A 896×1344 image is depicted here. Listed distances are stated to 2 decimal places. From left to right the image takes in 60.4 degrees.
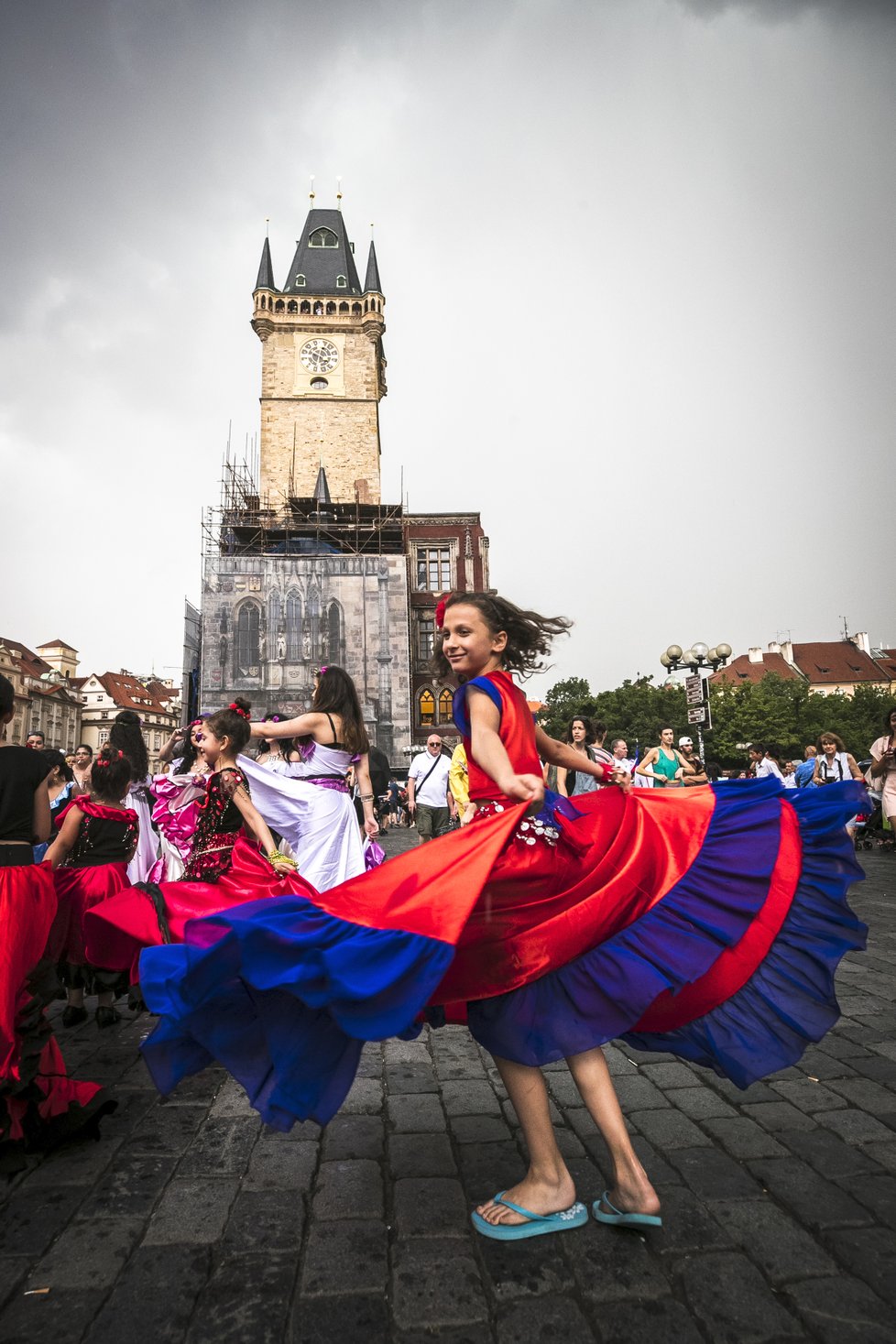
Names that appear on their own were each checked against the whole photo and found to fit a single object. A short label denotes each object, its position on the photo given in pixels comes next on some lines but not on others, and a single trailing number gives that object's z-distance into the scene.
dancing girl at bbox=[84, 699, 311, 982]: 4.04
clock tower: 47.28
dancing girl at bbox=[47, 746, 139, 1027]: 4.38
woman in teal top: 10.73
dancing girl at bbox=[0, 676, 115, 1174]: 2.83
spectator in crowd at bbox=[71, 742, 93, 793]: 8.52
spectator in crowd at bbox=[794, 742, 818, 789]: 11.73
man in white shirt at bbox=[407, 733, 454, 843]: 11.37
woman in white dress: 5.95
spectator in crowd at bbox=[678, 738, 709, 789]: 9.66
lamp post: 17.68
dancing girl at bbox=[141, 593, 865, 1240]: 2.07
